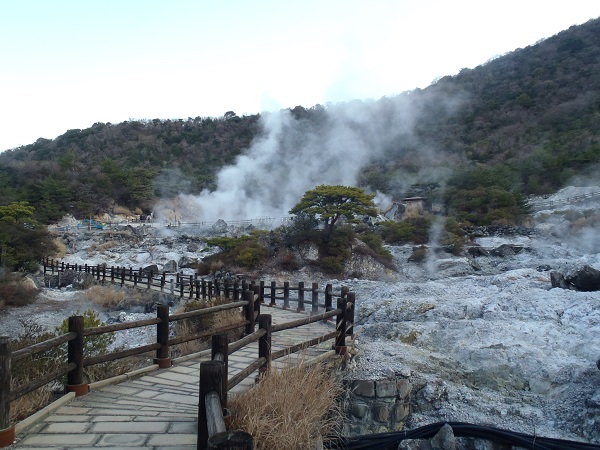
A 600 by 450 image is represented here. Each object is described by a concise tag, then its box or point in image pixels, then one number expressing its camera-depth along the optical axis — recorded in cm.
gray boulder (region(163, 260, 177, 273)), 2450
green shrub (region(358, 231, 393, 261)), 2197
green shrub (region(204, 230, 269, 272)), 2030
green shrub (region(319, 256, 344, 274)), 1980
